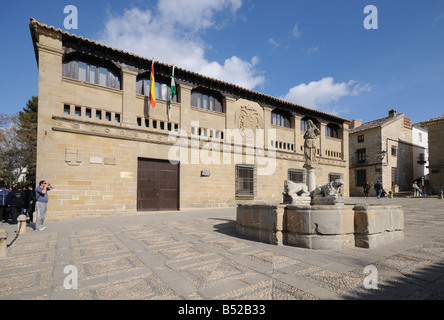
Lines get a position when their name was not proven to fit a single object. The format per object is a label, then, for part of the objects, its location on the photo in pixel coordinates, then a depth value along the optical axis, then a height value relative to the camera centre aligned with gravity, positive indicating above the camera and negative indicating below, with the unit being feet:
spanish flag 40.47 +14.29
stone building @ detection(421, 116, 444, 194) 72.69 +6.48
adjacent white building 98.07 +9.85
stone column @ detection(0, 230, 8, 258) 14.62 -4.31
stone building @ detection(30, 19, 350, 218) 33.47 +6.55
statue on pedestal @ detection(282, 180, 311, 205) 22.03 -1.90
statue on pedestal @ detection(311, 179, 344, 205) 20.84 -1.89
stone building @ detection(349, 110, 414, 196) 86.94 +7.83
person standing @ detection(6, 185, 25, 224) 28.76 -3.38
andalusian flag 42.01 +14.60
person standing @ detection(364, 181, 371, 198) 80.89 -5.72
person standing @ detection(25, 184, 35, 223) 30.45 -3.81
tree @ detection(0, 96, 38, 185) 82.07 +10.46
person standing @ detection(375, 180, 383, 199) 67.82 -4.19
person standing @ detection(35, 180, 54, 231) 24.77 -3.09
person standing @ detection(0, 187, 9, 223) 29.99 -4.14
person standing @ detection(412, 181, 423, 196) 69.91 -4.64
